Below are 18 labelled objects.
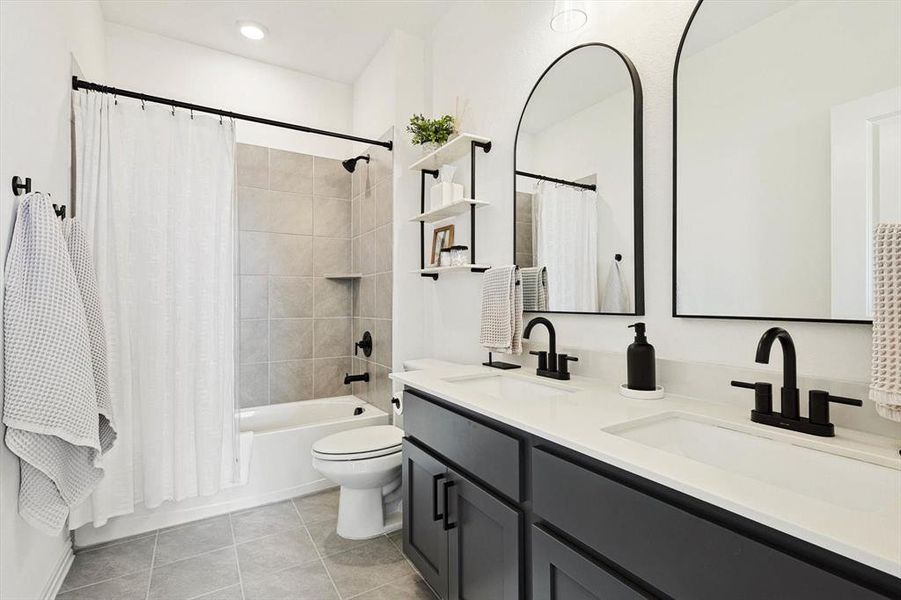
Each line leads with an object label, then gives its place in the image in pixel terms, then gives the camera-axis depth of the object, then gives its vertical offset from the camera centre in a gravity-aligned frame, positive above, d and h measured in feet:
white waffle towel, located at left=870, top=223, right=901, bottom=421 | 2.60 -0.13
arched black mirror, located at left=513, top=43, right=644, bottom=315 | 4.72 +1.42
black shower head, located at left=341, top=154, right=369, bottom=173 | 9.95 +3.20
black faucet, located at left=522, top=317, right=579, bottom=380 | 5.14 -0.74
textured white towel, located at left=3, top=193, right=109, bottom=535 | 4.30 -0.75
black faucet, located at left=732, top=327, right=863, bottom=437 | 3.00 -0.74
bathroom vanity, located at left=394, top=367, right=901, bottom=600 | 1.92 -1.19
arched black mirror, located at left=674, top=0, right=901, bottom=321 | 3.06 +1.19
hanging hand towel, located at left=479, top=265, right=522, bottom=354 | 5.83 -0.17
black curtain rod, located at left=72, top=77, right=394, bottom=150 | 6.35 +3.19
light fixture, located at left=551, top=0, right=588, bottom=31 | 5.31 +3.62
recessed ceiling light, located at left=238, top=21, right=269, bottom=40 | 8.56 +5.49
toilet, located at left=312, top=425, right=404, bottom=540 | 6.58 -2.74
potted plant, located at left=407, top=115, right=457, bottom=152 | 7.61 +3.03
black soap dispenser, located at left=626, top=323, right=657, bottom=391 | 4.14 -0.65
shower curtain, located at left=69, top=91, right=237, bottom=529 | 6.50 +0.20
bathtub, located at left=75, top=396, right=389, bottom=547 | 7.13 -3.44
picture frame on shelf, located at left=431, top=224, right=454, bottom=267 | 8.06 +1.17
